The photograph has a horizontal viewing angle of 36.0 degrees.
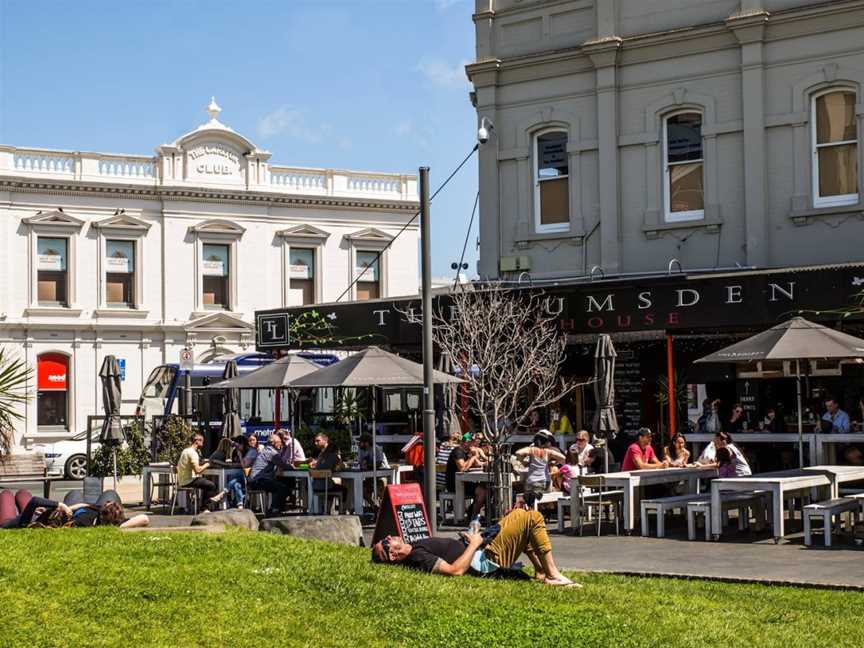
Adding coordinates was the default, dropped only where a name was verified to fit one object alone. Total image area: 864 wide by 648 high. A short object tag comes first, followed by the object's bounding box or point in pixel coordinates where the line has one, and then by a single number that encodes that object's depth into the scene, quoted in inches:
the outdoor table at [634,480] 692.1
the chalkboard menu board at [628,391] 1032.8
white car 1472.7
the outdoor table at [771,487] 639.1
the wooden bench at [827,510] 605.3
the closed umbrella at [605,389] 818.2
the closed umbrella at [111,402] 1003.3
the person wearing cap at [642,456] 760.3
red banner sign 1672.2
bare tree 948.0
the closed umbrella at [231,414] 1021.2
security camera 1021.8
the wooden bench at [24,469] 1525.6
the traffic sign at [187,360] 1443.2
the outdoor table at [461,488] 756.0
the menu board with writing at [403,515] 551.2
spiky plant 753.6
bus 1401.3
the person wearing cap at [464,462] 775.7
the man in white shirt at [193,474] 851.4
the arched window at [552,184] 1014.4
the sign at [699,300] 823.7
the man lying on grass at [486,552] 469.4
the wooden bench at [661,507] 669.3
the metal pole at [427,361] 625.6
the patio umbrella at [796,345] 699.4
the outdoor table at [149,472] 940.0
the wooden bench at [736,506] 654.5
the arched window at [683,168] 955.3
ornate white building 1670.8
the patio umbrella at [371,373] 778.8
